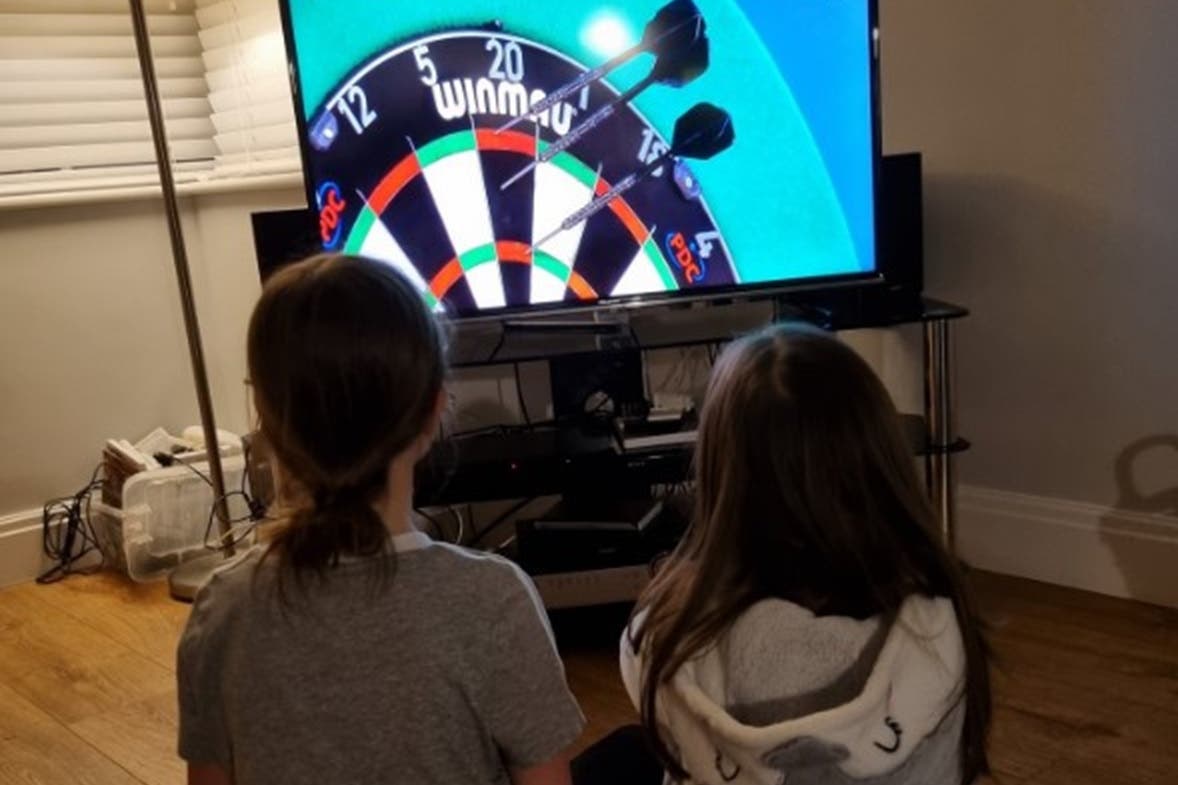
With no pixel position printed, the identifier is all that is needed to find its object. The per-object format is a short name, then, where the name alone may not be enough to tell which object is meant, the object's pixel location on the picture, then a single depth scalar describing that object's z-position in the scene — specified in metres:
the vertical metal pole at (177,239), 2.46
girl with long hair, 1.00
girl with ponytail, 0.95
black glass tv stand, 2.32
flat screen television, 2.25
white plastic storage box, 3.00
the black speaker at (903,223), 2.44
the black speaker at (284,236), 2.35
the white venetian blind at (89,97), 3.11
